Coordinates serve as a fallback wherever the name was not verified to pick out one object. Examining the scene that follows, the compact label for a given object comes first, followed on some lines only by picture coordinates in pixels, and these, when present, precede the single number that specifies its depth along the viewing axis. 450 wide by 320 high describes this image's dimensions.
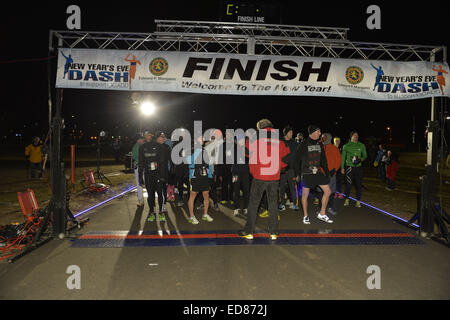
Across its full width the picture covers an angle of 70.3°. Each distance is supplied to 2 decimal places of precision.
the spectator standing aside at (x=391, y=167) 12.43
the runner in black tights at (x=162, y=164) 7.51
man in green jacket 8.91
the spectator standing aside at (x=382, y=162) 14.48
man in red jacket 6.01
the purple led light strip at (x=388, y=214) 7.15
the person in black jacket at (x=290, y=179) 8.62
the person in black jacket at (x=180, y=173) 9.37
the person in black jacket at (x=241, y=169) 7.81
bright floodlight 17.27
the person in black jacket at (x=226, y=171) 8.30
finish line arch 6.73
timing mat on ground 5.85
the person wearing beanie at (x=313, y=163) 7.24
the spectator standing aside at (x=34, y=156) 15.15
